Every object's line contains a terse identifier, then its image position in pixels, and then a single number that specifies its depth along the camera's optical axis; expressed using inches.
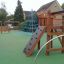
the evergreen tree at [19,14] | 615.5
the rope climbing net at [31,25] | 385.9
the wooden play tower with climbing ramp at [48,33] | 129.5
